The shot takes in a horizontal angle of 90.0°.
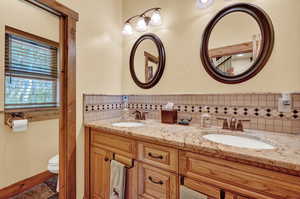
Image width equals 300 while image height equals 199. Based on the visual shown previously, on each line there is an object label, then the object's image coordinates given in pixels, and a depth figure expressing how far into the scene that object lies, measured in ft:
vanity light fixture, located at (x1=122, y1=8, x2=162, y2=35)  5.39
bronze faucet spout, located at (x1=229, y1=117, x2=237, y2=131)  3.98
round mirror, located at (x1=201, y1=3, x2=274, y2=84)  3.83
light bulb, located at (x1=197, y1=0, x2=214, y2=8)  4.45
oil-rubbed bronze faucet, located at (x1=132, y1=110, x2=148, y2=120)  5.72
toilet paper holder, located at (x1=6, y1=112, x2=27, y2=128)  5.53
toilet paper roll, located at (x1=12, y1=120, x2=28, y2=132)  5.35
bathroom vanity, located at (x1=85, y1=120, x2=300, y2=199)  2.25
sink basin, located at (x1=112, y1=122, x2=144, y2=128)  5.30
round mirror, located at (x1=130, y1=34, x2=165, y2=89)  5.57
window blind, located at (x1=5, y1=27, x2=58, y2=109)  5.81
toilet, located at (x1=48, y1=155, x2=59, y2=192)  5.60
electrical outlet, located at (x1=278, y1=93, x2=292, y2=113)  3.57
